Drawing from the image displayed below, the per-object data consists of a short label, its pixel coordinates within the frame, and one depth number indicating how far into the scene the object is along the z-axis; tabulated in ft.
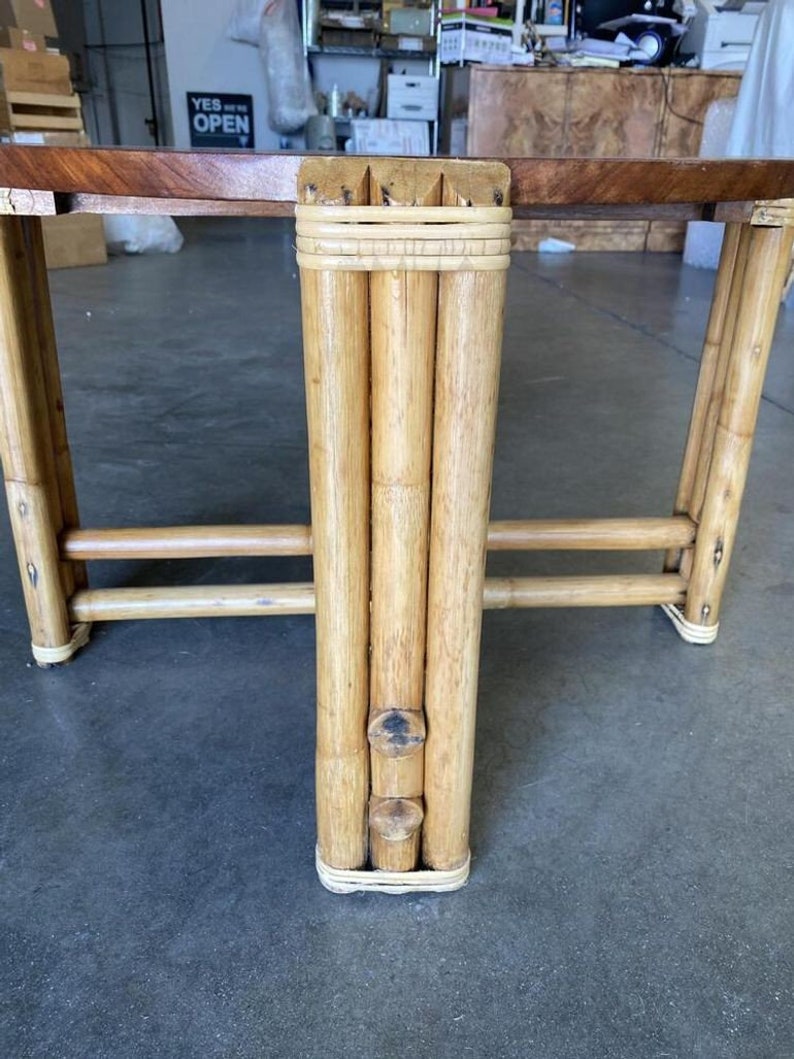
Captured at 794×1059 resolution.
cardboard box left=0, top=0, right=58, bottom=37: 15.05
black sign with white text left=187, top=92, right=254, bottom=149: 23.17
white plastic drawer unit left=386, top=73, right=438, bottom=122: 21.15
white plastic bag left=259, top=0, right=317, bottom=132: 20.44
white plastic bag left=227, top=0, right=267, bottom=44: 20.98
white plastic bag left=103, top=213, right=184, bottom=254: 16.49
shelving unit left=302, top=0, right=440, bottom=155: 20.70
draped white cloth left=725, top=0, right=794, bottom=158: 12.43
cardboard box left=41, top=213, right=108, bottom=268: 14.51
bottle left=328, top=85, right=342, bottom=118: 20.92
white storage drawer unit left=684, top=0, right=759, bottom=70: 17.06
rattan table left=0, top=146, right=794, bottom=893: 2.27
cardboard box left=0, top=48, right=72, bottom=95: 14.34
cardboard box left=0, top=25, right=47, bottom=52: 14.62
